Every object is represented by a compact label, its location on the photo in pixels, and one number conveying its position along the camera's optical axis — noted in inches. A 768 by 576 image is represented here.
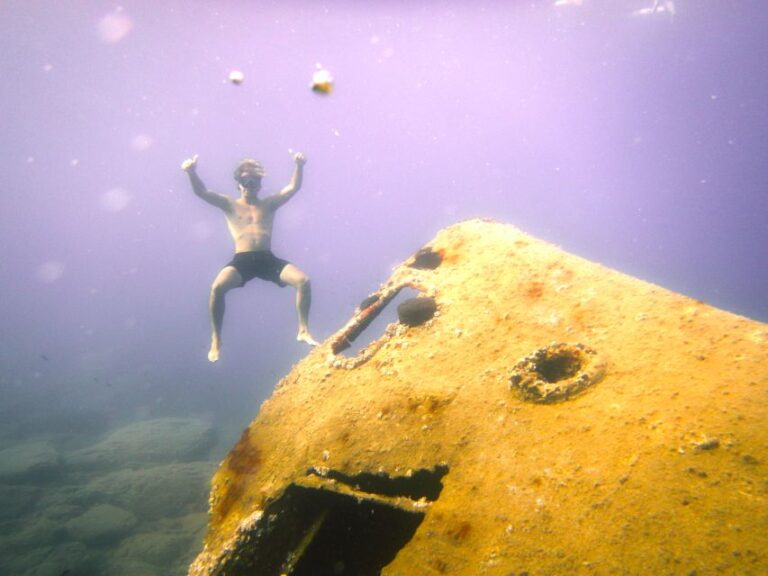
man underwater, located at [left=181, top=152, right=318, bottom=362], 307.7
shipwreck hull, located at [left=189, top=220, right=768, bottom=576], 79.3
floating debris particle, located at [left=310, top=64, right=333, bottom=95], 296.3
